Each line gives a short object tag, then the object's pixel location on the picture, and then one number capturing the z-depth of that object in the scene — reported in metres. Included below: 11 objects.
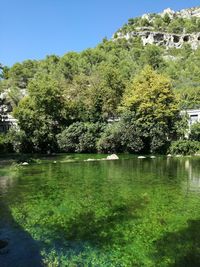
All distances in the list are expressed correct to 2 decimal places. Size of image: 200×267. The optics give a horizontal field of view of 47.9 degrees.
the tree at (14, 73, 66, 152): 34.61
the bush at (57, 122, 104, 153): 33.45
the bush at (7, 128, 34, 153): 34.32
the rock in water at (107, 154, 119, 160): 27.59
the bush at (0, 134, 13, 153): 34.00
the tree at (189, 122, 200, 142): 32.05
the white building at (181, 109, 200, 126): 34.55
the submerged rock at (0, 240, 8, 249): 7.21
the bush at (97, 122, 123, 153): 31.94
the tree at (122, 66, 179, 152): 31.60
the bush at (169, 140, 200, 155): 30.30
